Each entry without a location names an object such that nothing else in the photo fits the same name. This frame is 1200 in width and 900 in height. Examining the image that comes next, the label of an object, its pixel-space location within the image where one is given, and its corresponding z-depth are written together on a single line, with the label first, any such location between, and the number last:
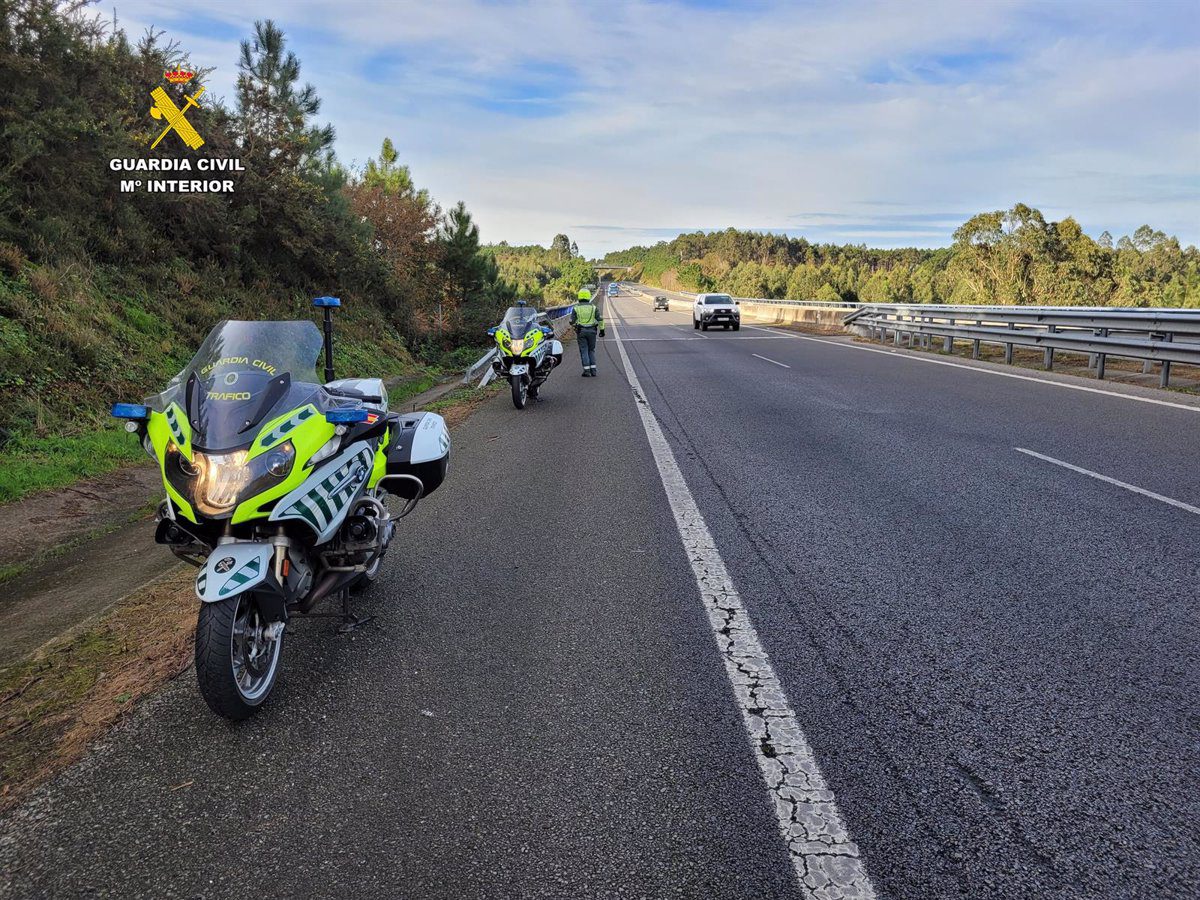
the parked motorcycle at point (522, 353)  12.17
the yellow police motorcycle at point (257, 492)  3.23
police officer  16.03
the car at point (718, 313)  35.06
